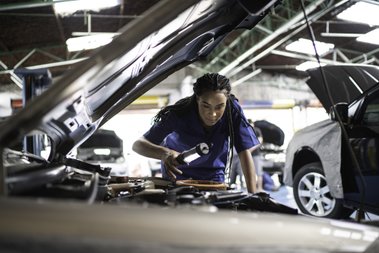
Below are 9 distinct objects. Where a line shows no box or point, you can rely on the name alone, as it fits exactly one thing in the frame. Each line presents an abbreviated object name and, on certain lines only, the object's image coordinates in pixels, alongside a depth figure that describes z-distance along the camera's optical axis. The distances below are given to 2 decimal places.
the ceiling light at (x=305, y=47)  9.60
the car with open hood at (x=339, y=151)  3.02
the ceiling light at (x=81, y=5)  6.04
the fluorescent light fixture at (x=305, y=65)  11.62
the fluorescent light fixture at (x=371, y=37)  8.48
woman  2.11
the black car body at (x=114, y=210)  0.63
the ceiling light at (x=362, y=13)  6.17
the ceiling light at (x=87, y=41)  7.71
